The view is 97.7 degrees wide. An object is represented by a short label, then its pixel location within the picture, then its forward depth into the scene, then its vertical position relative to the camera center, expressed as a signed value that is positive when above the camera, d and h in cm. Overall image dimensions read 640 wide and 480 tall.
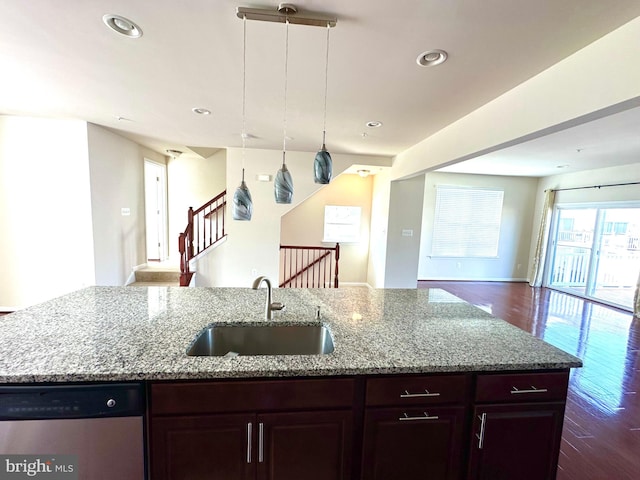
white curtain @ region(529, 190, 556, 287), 650 -32
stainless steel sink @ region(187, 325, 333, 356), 161 -74
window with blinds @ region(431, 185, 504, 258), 673 +3
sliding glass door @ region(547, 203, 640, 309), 515 -48
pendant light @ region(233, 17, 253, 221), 178 +6
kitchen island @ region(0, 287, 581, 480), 112 -77
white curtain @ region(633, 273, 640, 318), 471 -123
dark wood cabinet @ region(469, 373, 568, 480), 126 -92
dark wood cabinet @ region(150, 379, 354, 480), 112 -90
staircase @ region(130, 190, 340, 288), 447 -101
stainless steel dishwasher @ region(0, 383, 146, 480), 106 -86
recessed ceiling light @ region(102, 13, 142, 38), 159 +107
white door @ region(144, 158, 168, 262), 547 -7
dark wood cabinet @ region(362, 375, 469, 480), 121 -91
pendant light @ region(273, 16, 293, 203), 177 +18
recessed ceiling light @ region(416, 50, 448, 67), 181 +109
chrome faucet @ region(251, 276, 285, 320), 161 -53
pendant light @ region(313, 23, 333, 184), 177 +31
